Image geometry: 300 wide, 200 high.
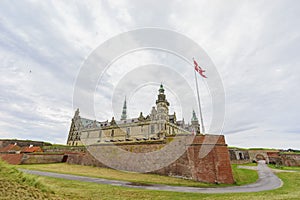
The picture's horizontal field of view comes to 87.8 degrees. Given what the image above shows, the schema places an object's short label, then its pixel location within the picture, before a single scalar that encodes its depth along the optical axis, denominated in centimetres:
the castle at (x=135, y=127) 4859
